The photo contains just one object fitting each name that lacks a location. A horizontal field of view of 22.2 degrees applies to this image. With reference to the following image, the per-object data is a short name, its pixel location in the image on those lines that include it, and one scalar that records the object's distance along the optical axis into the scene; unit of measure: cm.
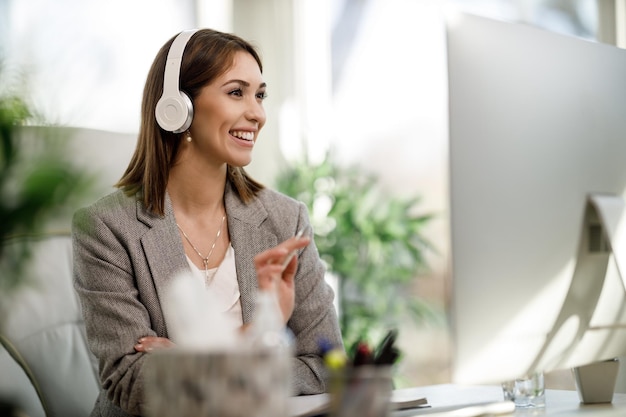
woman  285
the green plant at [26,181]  187
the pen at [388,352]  217
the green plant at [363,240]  520
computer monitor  228
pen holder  204
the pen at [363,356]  216
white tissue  203
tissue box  200
